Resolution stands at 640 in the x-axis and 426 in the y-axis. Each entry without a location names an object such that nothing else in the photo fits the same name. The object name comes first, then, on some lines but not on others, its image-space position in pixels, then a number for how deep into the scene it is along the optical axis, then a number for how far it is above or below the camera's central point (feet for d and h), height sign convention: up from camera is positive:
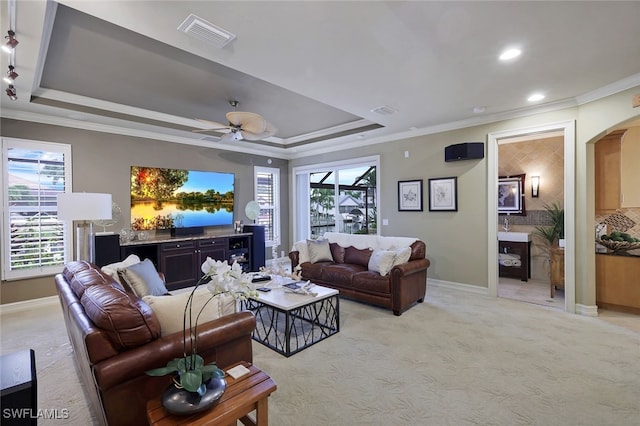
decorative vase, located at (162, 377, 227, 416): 4.15 -2.71
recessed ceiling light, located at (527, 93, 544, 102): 12.12 +4.79
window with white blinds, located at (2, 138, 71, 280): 13.20 +0.50
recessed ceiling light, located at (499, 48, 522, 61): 8.71 +4.77
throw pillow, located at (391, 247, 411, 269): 12.95 -2.00
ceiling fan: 11.89 +3.79
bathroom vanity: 17.92 -2.83
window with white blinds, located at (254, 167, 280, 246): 23.31 +1.11
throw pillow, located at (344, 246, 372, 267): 15.12 -2.31
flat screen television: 16.87 +1.03
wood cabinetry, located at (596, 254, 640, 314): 12.15 -3.15
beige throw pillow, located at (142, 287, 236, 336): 5.70 -1.93
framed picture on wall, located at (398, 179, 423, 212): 17.52 +1.01
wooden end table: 4.16 -2.91
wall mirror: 19.15 +1.04
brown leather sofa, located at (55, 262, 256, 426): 4.67 -2.31
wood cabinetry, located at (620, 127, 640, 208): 14.33 +1.98
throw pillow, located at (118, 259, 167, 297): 8.94 -2.04
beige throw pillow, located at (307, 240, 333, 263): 15.96 -2.10
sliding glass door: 20.62 +1.08
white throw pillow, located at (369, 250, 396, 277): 12.85 -2.22
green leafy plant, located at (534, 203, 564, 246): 16.61 -1.00
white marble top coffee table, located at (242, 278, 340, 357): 9.52 -4.26
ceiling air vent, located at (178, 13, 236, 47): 7.09 +4.67
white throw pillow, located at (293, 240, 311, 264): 16.02 -2.10
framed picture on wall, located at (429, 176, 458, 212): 16.14 +0.96
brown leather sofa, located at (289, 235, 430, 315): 12.30 -3.00
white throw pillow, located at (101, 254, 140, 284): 8.93 -1.65
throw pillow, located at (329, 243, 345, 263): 16.14 -2.21
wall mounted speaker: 15.08 +3.14
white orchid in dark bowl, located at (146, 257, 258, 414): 4.23 -2.40
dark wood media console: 16.03 -2.23
